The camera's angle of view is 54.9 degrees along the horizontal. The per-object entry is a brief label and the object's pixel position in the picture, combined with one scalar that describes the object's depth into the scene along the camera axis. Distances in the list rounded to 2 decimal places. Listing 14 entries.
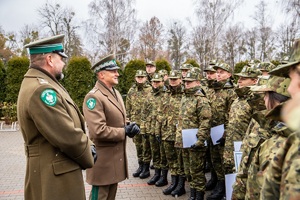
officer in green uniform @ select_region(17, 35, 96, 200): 2.45
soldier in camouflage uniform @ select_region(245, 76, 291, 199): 1.84
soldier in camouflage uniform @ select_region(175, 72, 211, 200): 4.71
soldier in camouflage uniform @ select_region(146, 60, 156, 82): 7.95
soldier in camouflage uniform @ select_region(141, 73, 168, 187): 6.16
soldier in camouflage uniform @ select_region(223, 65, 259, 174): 3.98
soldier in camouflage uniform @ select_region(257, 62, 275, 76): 5.47
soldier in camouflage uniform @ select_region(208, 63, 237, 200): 5.23
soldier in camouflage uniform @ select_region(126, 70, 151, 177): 7.07
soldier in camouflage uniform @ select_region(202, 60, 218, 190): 5.75
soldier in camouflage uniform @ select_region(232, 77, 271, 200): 2.55
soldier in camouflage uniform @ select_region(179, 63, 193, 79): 6.98
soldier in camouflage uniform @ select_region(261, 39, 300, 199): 1.32
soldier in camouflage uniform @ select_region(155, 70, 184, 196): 5.60
